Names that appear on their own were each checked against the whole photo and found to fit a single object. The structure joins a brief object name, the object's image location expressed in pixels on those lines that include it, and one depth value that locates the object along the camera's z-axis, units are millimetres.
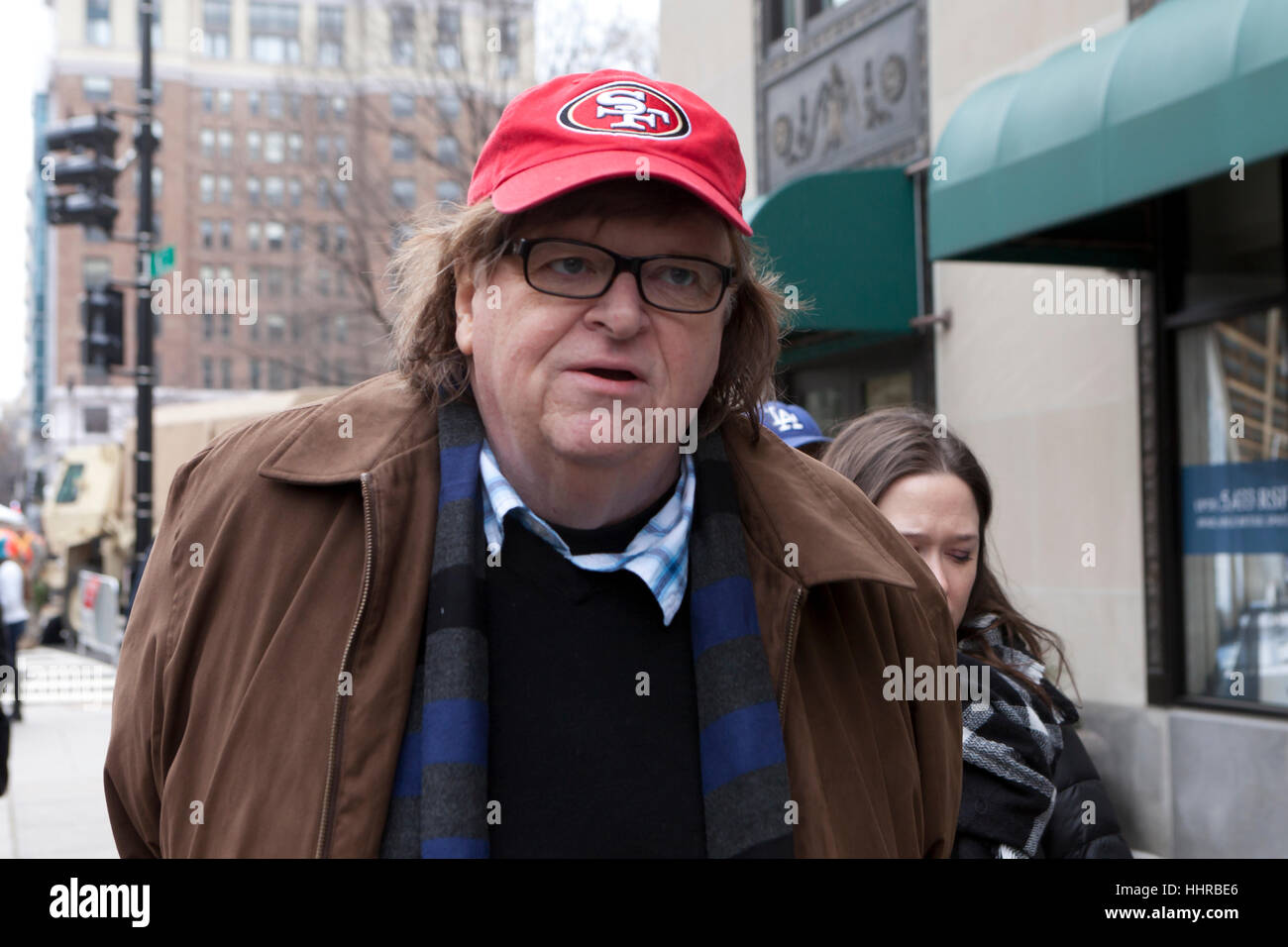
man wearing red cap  1829
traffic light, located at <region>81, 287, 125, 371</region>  12016
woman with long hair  2717
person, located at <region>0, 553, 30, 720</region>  11310
